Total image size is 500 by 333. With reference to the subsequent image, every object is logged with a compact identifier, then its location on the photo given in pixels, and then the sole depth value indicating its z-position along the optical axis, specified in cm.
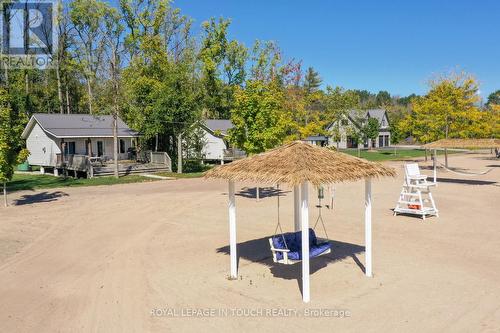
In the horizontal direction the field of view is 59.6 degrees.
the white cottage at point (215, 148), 4434
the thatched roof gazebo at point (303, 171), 889
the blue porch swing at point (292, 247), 983
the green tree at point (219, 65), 6000
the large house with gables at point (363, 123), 5903
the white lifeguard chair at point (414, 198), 1733
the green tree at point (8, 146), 2044
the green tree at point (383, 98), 12416
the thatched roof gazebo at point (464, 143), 2739
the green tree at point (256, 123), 2280
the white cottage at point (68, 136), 3775
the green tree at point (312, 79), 10174
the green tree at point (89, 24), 4028
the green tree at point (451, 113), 3647
